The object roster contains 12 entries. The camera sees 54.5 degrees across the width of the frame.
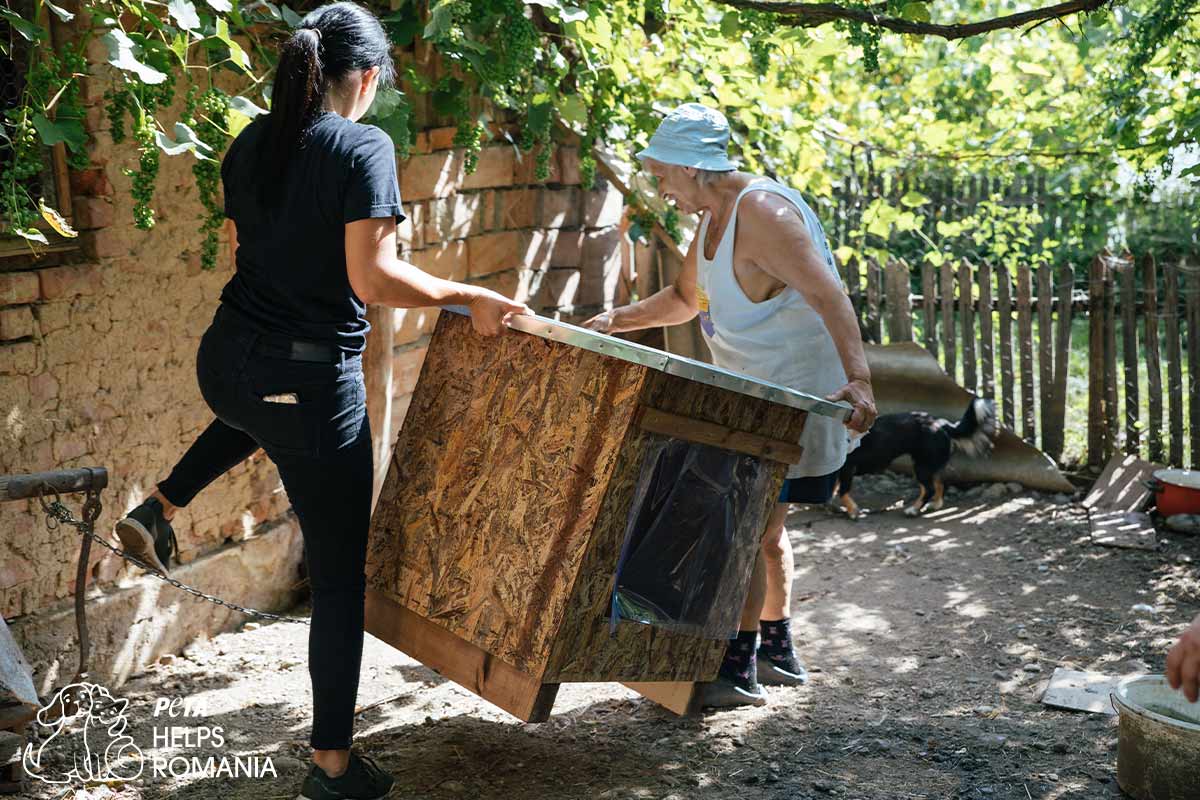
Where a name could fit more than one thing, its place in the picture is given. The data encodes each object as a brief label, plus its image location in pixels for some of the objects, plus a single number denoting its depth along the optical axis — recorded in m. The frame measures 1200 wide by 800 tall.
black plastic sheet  2.84
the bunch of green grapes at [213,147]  3.14
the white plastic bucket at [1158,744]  2.94
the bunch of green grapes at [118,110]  2.97
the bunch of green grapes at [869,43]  3.87
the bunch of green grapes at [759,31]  4.32
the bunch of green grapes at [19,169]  2.85
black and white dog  6.34
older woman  3.33
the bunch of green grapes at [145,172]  2.92
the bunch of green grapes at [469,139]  4.23
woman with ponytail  2.60
